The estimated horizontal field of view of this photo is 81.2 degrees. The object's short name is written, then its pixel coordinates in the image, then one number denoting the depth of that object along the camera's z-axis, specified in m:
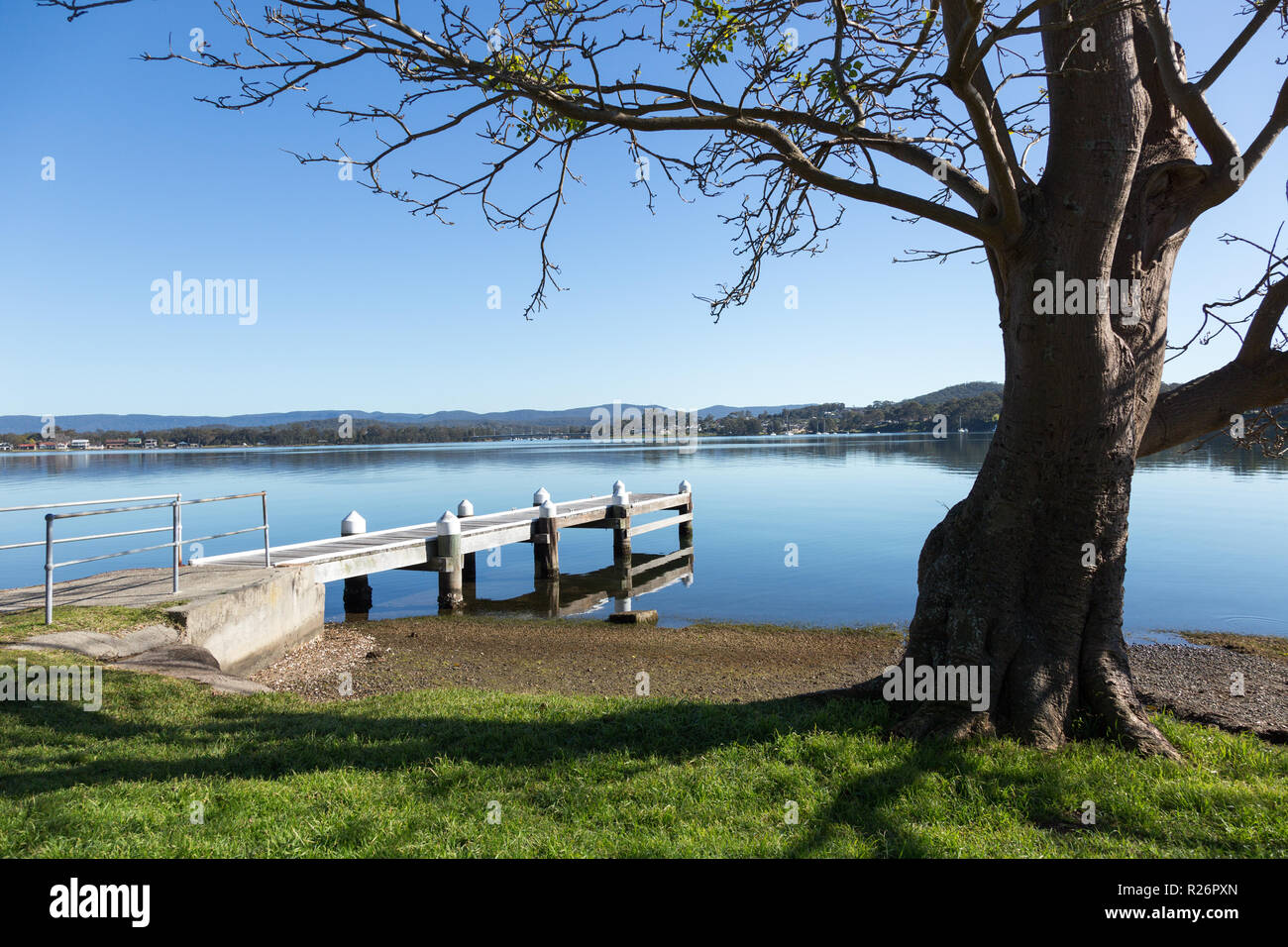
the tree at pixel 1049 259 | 5.23
